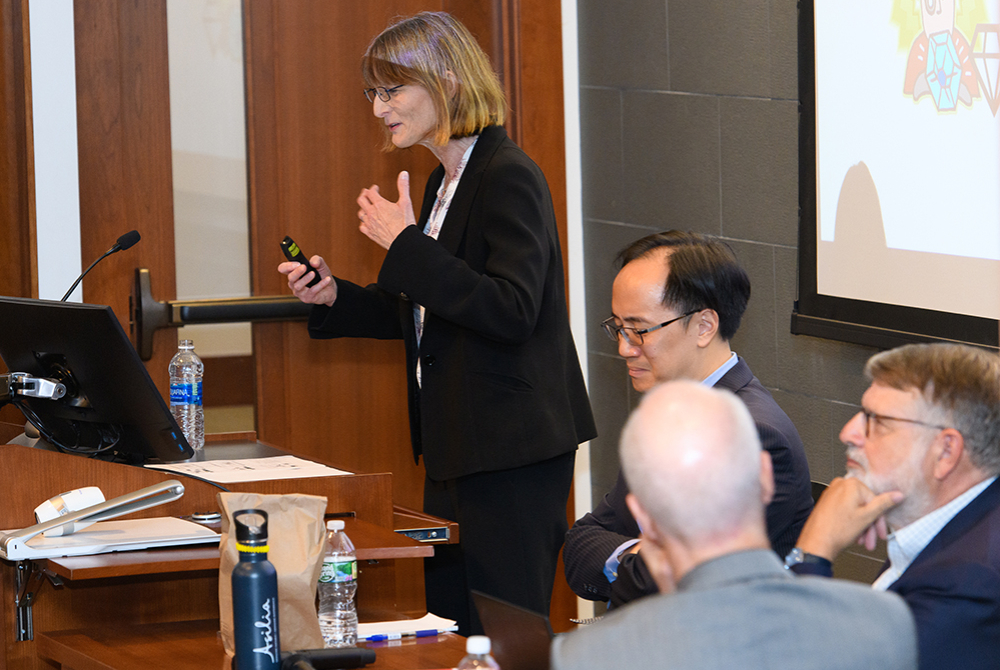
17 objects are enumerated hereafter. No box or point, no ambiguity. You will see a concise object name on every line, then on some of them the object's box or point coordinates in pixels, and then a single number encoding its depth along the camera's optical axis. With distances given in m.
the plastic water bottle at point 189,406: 7.76
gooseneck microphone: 7.61
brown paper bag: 6.51
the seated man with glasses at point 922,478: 6.23
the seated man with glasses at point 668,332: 6.85
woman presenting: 7.40
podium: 6.77
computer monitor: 7.03
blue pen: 6.69
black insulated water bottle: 6.33
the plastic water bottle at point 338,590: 6.64
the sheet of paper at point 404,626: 6.73
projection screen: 7.35
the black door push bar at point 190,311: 8.66
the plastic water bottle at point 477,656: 6.25
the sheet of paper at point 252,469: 7.17
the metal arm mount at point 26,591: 6.81
